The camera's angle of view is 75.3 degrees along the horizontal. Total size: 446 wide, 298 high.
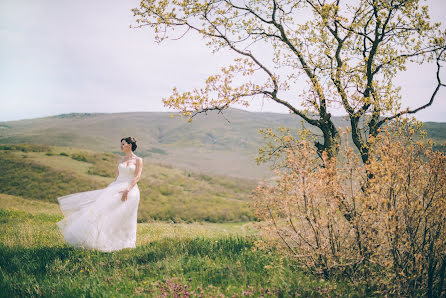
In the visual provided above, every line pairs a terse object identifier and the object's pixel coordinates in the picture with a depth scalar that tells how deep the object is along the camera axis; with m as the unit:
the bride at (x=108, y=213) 7.94
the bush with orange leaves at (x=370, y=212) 4.63
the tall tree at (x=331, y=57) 8.24
